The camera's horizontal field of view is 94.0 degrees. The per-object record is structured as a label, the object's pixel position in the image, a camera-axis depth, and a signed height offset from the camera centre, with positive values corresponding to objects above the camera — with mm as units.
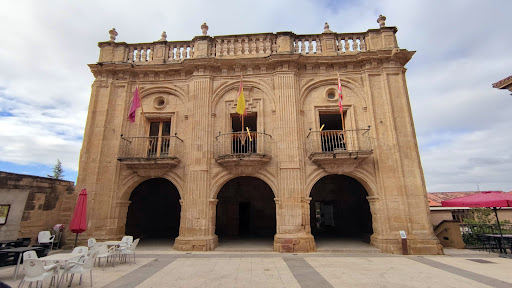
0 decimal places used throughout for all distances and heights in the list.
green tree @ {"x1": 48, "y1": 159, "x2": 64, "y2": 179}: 39791 +6211
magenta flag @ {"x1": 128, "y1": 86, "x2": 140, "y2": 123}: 10688 +4452
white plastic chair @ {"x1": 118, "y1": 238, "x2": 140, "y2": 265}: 7254 -1250
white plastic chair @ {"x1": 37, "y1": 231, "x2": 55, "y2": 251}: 8773 -1055
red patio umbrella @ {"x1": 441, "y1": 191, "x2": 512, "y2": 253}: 8647 +148
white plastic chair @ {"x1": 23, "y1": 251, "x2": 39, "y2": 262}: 5152 -988
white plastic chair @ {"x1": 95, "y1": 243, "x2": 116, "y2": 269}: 6684 -1231
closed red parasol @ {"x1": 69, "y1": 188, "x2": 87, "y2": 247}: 8281 -309
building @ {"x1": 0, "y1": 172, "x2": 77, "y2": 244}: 9023 +219
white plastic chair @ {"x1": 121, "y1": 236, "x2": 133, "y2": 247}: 7798 -1091
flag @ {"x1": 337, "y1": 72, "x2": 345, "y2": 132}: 10391 +4786
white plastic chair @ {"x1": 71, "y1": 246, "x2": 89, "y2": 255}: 6129 -1062
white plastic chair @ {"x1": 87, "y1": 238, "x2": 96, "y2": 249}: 7375 -1056
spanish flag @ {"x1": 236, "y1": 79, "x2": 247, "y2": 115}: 10367 +4324
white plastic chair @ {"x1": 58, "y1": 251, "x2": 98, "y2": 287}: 5148 -1244
